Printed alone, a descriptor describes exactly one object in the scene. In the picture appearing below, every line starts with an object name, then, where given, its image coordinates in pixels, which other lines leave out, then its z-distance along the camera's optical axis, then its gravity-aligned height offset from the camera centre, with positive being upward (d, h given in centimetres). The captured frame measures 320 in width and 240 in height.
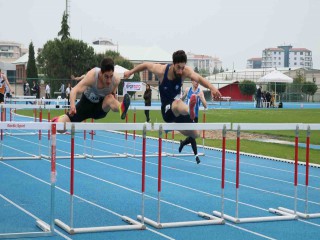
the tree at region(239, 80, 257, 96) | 6374 +174
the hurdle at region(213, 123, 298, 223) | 850 -108
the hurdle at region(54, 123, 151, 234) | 761 -94
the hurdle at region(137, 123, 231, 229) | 808 -132
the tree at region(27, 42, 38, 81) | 7136 +384
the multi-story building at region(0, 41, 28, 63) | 17800 +1465
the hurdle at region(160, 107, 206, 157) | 1629 -129
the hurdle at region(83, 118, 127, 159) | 1566 -132
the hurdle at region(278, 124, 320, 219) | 885 -144
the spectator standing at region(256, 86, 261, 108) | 4826 +55
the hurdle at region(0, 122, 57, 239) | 735 -86
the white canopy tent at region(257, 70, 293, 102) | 4806 +209
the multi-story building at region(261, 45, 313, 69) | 19500 +1374
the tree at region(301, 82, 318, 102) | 6456 +181
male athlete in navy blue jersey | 862 +28
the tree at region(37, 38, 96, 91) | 6297 +441
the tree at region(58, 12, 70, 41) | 7306 +846
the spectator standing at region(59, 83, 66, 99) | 4342 +64
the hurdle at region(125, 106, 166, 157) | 1577 -12
